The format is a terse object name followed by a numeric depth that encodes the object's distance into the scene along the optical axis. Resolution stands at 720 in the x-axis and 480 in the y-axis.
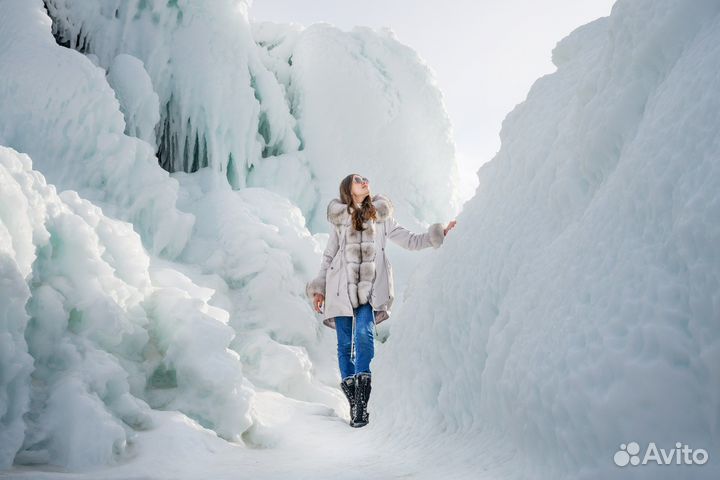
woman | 3.73
